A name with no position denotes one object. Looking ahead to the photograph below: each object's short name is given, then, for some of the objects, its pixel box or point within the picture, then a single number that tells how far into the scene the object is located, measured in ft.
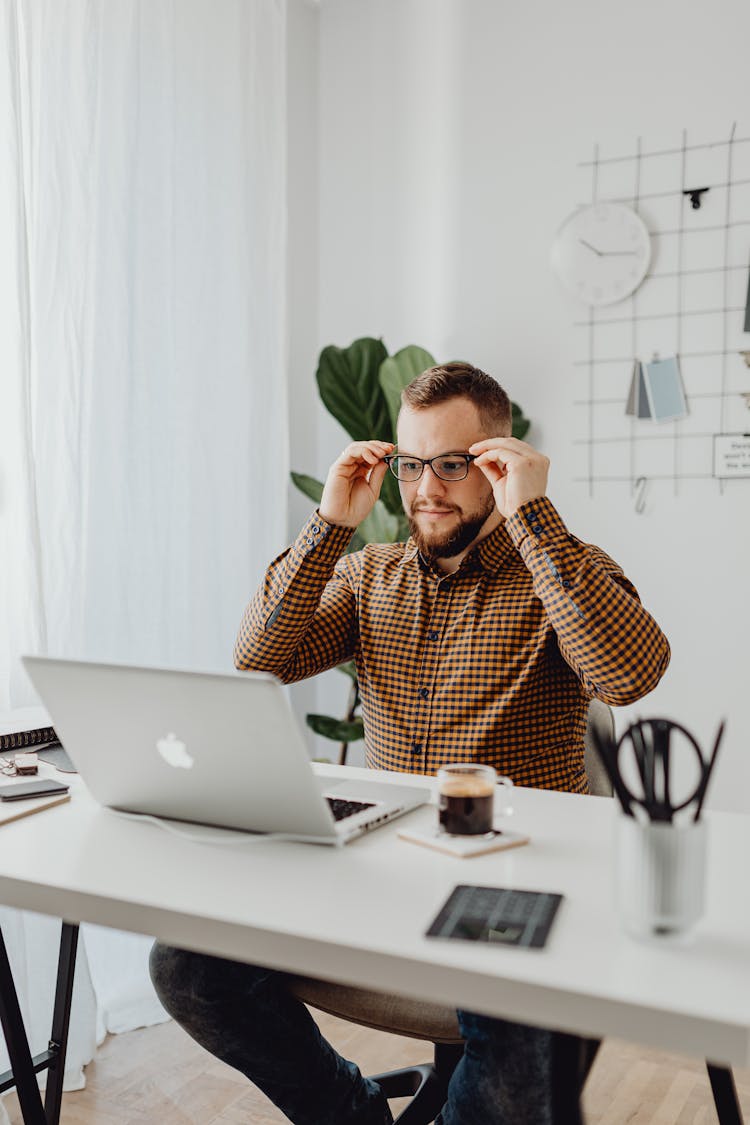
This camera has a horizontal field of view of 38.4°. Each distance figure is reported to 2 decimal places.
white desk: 2.39
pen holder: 2.63
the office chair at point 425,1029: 2.79
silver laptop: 3.21
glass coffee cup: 3.56
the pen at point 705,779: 2.65
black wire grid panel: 8.52
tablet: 2.68
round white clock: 8.83
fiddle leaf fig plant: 9.09
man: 4.50
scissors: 2.66
